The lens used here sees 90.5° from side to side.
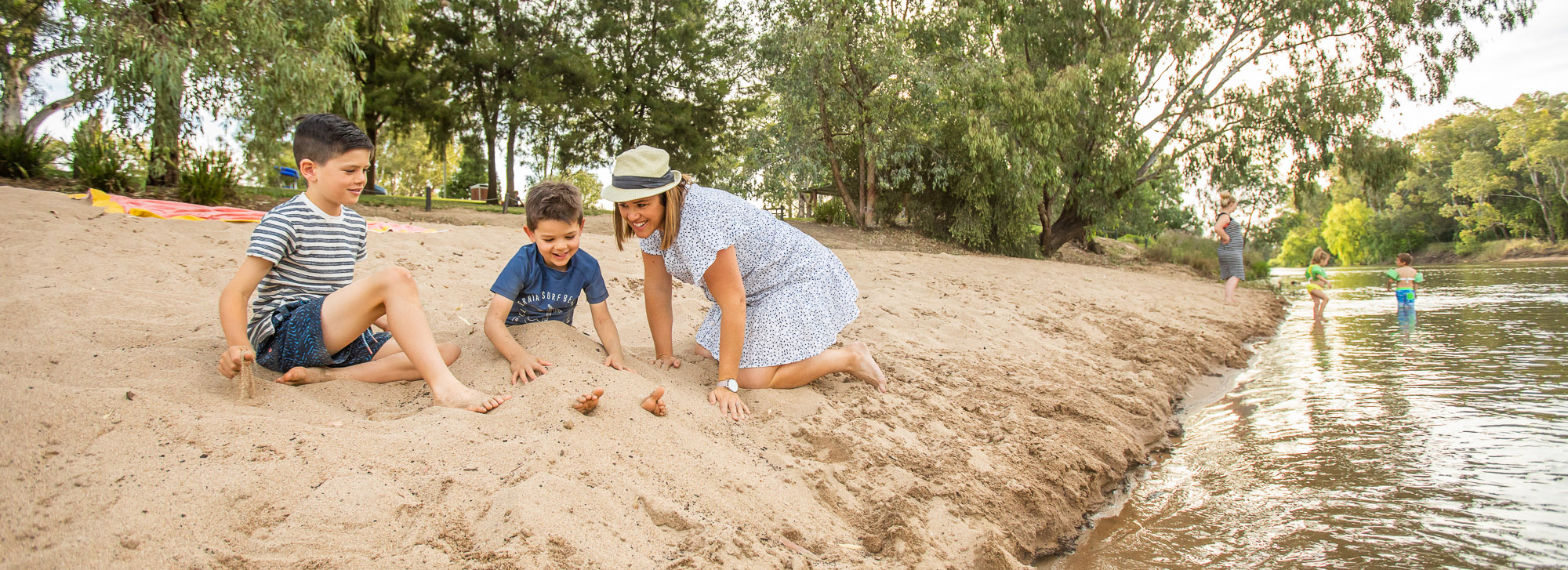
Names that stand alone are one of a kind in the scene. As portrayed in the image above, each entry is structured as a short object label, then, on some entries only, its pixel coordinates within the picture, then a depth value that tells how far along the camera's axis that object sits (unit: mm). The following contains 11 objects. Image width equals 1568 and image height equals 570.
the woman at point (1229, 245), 10695
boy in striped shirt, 2764
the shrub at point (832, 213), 18125
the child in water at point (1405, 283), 9562
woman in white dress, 3164
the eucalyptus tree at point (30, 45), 10328
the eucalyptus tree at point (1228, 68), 16016
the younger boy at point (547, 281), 3141
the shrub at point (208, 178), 9500
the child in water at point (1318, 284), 9359
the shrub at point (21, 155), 8992
